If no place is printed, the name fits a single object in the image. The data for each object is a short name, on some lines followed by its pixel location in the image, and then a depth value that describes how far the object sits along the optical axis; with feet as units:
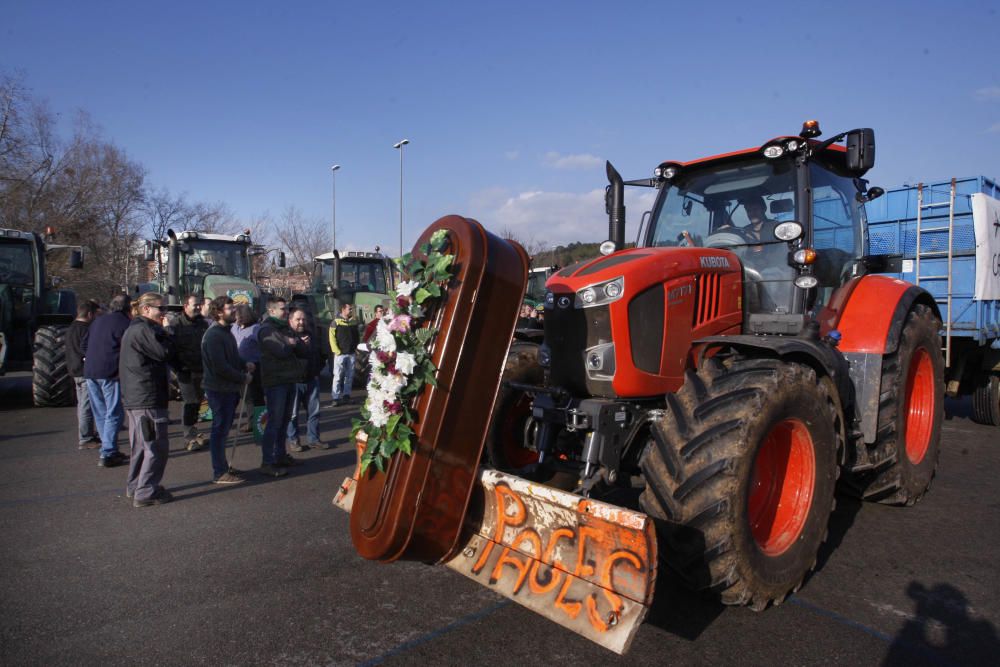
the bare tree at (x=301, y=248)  118.62
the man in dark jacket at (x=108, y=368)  20.84
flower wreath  10.26
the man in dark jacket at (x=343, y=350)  32.94
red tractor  9.93
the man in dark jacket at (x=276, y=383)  20.03
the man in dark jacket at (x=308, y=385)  21.97
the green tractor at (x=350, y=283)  47.37
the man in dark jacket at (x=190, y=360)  24.27
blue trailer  23.93
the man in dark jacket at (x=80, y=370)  23.70
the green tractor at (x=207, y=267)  40.73
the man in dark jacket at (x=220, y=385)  19.33
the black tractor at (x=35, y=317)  31.35
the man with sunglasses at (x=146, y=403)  16.85
